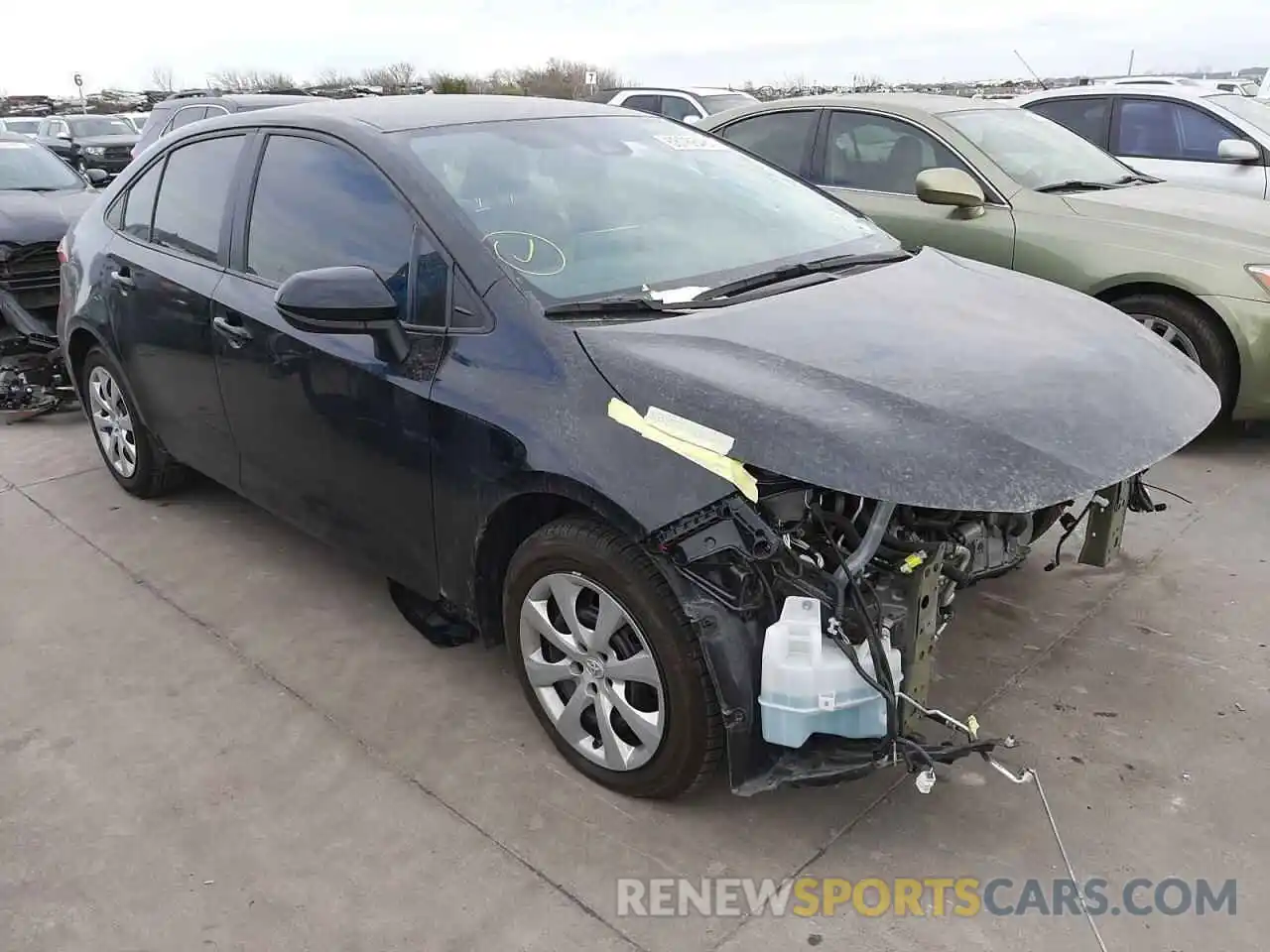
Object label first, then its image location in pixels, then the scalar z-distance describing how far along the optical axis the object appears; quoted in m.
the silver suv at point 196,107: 10.41
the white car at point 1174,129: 7.30
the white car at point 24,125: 24.17
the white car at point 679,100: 12.91
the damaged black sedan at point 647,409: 2.29
